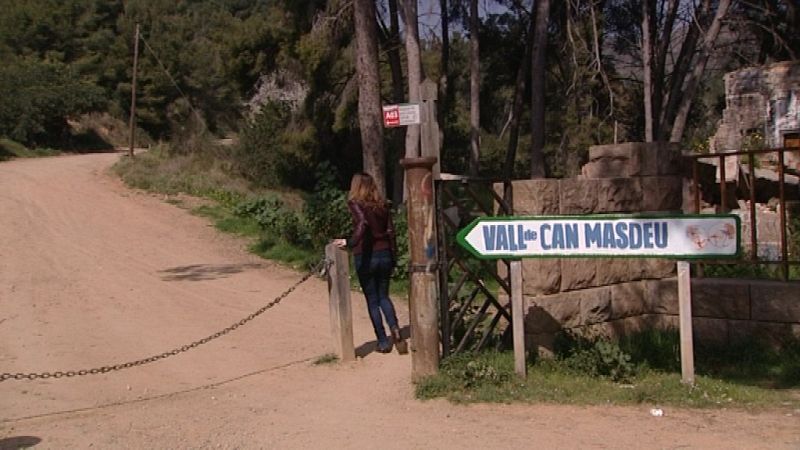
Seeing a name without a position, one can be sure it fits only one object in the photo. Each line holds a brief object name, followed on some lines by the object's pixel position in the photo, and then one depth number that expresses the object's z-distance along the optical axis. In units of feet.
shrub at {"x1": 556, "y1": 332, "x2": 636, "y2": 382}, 23.43
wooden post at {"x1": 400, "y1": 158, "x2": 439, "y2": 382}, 23.16
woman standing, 26.81
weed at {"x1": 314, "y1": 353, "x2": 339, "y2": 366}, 27.43
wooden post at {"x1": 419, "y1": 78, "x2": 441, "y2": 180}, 24.61
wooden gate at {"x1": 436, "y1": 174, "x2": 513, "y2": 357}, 24.14
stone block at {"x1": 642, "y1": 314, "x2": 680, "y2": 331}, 26.90
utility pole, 86.43
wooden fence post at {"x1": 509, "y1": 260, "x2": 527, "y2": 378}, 22.54
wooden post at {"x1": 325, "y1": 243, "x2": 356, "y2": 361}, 27.07
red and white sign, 25.35
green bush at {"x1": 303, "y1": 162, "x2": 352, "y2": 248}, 51.80
